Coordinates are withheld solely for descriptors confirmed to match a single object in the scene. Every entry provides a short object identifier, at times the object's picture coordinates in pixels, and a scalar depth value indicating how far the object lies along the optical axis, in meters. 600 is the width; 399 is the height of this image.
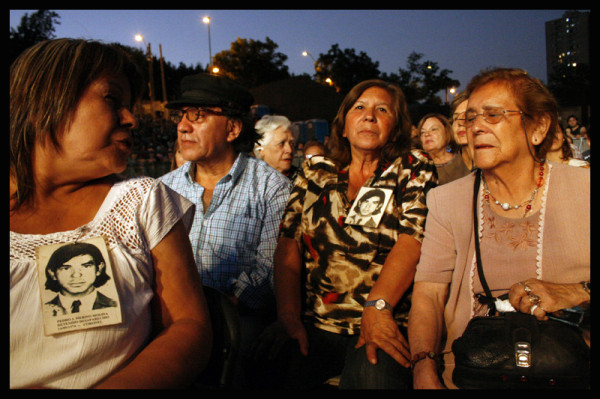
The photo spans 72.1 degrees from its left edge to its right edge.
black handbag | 1.36
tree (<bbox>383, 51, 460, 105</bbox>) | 36.78
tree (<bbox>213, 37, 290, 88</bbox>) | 41.53
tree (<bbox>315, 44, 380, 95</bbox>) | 40.25
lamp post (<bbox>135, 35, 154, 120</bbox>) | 26.49
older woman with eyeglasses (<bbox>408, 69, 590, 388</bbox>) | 1.70
